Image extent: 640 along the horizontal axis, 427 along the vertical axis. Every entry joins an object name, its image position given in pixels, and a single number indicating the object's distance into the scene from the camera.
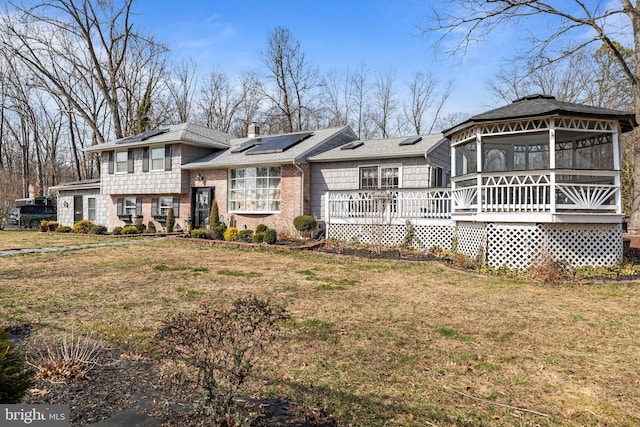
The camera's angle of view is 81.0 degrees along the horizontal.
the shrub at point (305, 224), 14.38
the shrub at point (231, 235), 14.70
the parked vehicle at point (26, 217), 24.12
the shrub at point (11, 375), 1.86
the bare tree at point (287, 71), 31.81
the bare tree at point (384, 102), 35.31
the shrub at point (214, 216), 16.86
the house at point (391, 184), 9.09
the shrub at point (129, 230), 17.69
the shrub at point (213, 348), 2.29
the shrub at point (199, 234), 15.46
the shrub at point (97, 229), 18.30
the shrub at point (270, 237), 13.45
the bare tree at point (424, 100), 35.28
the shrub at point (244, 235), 14.65
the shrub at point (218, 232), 15.38
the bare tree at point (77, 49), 25.55
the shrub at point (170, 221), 18.36
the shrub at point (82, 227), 19.09
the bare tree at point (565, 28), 13.12
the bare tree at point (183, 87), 35.22
